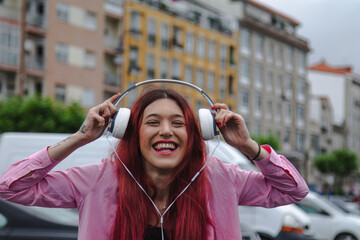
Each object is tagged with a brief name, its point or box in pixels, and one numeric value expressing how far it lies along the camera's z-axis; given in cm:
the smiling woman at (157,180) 275
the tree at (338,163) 6556
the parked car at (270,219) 916
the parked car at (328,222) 1434
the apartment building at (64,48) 3741
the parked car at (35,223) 667
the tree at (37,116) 3080
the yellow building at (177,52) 4544
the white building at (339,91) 7675
